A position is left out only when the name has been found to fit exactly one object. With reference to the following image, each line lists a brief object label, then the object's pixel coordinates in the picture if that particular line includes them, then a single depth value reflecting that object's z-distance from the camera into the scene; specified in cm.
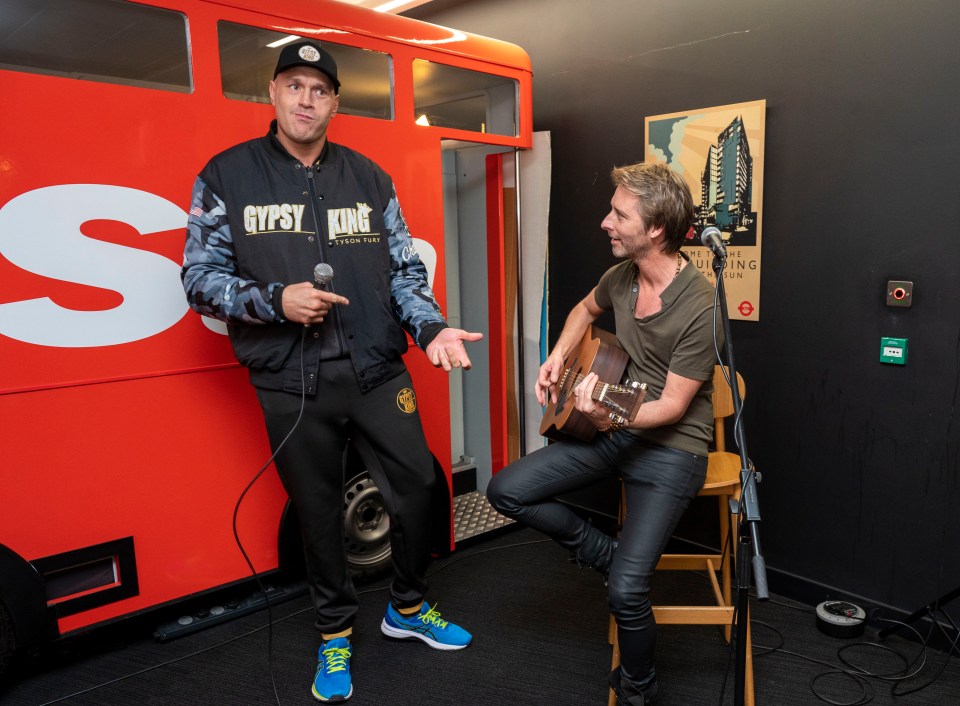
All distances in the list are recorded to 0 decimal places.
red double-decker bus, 201
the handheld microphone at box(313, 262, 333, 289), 181
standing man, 204
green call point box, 236
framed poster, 264
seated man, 197
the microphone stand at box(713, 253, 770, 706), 154
